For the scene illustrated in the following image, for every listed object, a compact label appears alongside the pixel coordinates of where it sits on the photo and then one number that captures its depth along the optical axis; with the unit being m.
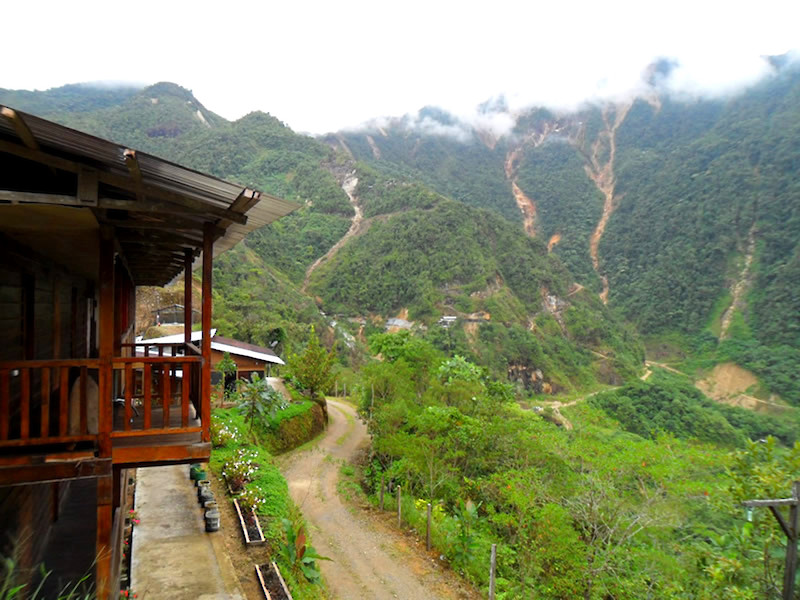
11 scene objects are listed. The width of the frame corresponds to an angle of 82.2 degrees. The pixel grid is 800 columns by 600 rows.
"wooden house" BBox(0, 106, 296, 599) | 3.45
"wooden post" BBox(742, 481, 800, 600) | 6.98
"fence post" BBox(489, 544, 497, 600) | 8.05
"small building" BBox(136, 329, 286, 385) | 19.06
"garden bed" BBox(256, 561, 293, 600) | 6.85
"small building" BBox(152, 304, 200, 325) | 26.20
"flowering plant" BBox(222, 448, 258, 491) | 10.27
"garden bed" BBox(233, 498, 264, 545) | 8.23
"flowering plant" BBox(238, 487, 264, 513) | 9.34
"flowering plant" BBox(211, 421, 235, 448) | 12.07
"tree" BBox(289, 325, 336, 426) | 19.44
